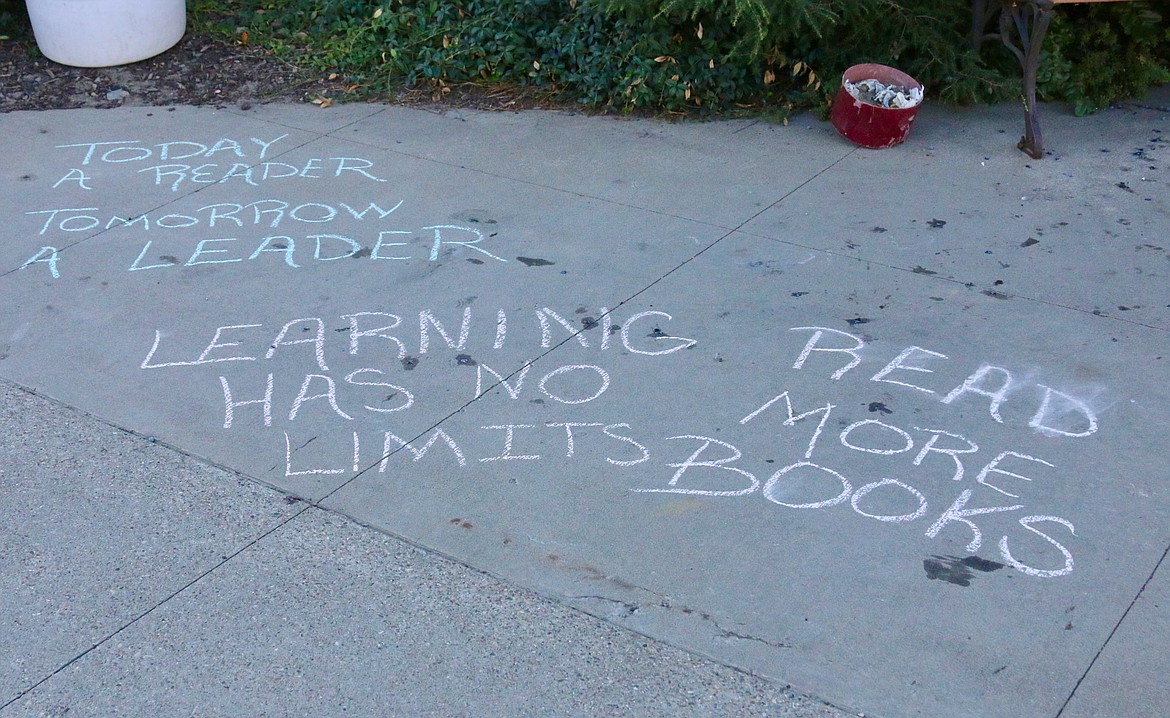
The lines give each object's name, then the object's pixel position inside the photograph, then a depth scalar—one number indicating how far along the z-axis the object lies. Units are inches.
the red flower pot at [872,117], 233.0
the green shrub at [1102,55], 251.4
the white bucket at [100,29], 277.7
